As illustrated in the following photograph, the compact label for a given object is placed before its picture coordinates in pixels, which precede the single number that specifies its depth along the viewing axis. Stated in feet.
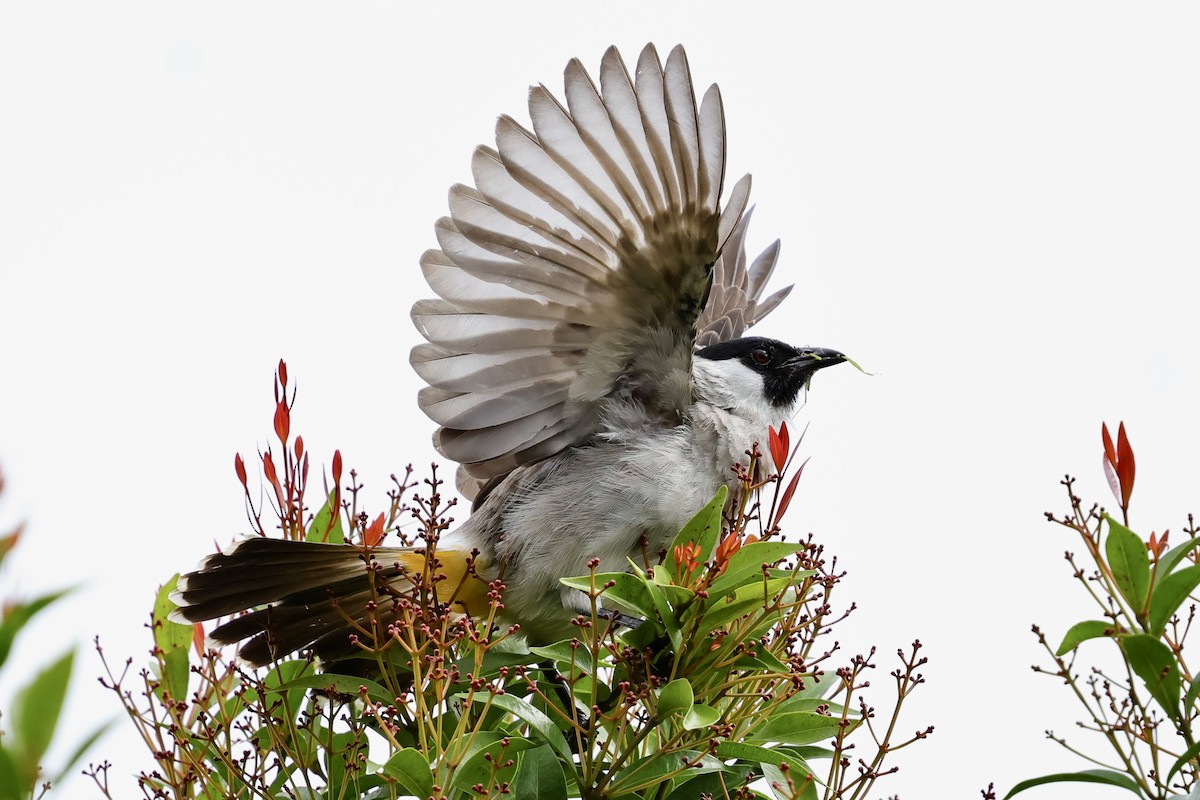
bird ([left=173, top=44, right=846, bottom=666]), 21.39
